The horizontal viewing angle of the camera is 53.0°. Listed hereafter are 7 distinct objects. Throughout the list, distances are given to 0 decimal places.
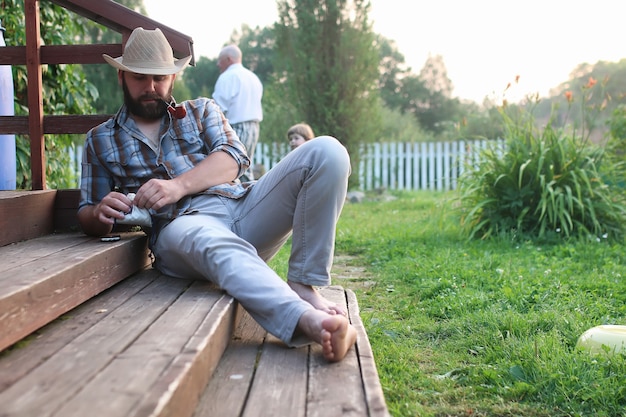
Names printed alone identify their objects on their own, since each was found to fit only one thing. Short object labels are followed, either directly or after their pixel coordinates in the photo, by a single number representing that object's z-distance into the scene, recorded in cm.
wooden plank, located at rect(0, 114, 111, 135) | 299
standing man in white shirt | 650
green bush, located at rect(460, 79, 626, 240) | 488
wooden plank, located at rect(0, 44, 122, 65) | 294
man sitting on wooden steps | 190
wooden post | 288
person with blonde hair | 670
